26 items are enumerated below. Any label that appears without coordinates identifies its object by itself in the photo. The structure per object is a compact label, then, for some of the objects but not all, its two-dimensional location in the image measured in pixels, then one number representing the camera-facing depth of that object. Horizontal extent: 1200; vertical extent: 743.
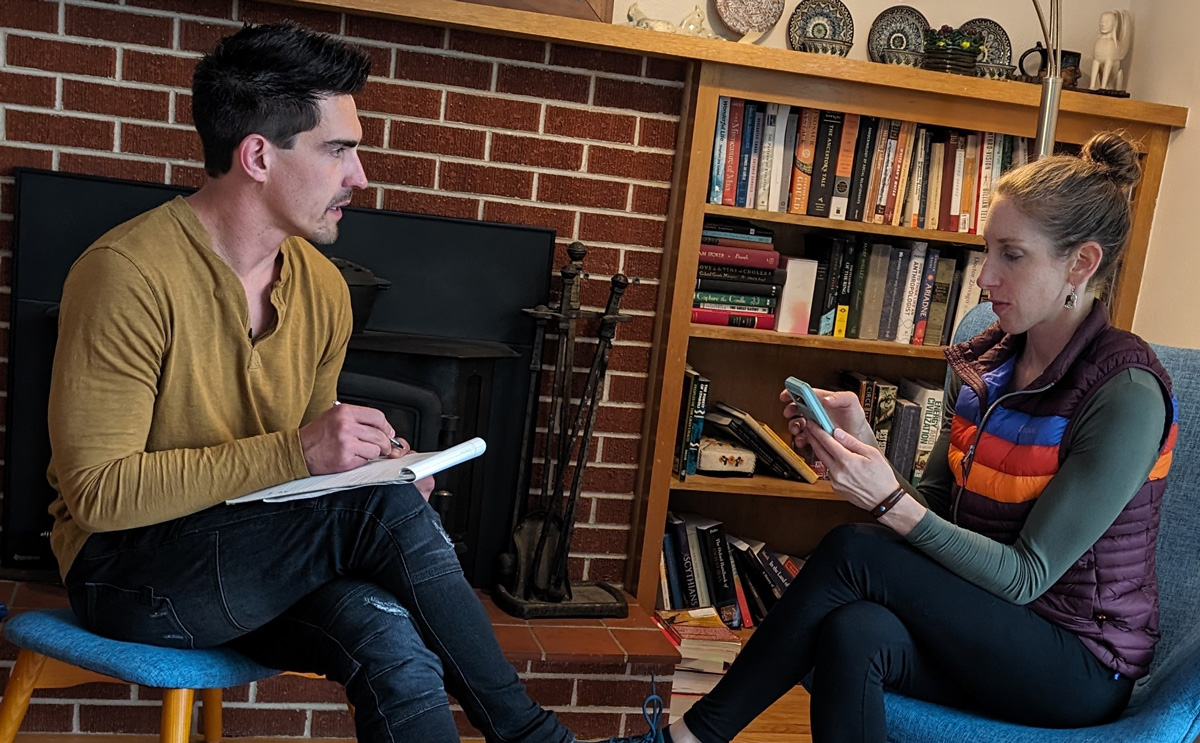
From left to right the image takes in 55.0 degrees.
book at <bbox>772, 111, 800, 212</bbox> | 2.59
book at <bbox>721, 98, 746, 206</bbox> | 2.54
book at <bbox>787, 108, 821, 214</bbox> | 2.58
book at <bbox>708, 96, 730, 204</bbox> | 2.52
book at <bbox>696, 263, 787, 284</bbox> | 2.60
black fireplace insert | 2.22
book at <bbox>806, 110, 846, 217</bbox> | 2.59
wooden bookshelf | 2.42
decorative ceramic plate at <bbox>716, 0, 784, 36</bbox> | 2.64
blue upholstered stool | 1.42
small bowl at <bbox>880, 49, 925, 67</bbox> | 2.64
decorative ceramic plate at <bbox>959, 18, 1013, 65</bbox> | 2.76
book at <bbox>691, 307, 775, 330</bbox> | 2.60
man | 1.43
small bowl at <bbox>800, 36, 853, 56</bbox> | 2.62
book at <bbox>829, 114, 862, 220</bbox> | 2.59
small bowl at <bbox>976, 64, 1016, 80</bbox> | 2.68
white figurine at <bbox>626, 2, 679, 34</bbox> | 2.41
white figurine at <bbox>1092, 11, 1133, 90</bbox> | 2.72
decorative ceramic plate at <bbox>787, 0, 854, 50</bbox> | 2.65
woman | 1.51
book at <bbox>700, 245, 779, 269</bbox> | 2.59
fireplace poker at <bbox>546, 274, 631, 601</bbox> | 2.35
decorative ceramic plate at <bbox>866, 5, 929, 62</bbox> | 2.70
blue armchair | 1.43
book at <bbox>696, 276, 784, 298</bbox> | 2.60
